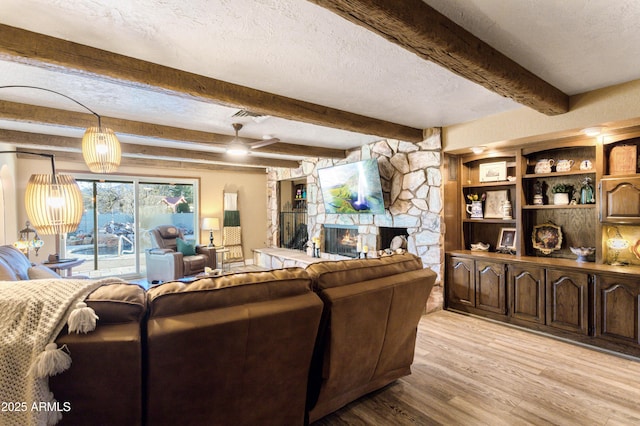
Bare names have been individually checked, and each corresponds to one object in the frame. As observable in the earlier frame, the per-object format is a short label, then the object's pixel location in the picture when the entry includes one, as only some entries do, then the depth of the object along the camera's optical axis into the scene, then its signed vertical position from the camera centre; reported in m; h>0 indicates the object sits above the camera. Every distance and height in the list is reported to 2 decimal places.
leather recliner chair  5.47 -0.84
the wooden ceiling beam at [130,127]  3.17 +1.00
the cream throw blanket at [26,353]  1.16 -0.52
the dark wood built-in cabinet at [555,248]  2.99 -0.46
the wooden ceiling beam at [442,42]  1.41 +0.89
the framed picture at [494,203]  4.18 +0.06
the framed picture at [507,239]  4.10 -0.41
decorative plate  3.76 -0.37
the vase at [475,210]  4.32 -0.03
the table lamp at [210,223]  6.82 -0.26
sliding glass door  6.18 -0.15
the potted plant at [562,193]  3.60 +0.16
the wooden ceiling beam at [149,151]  4.16 +0.99
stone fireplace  4.21 +0.07
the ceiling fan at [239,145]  3.90 +0.82
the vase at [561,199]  3.59 +0.09
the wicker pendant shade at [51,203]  1.51 +0.05
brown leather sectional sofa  1.27 -0.65
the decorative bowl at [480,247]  4.28 -0.53
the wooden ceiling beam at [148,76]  1.87 +0.98
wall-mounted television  4.67 +0.34
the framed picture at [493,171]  4.08 +0.47
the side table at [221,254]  6.59 -0.98
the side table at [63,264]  4.16 -0.69
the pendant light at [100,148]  2.16 +0.44
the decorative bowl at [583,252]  3.39 -0.49
